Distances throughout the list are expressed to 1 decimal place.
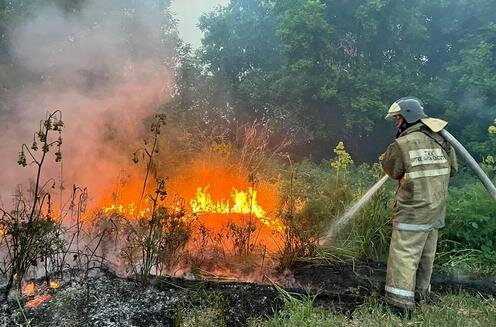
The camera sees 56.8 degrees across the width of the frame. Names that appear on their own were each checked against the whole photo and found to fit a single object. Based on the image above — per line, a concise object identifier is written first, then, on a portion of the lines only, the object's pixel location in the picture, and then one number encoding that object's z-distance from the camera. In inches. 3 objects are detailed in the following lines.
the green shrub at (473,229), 228.7
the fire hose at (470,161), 174.2
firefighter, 167.8
